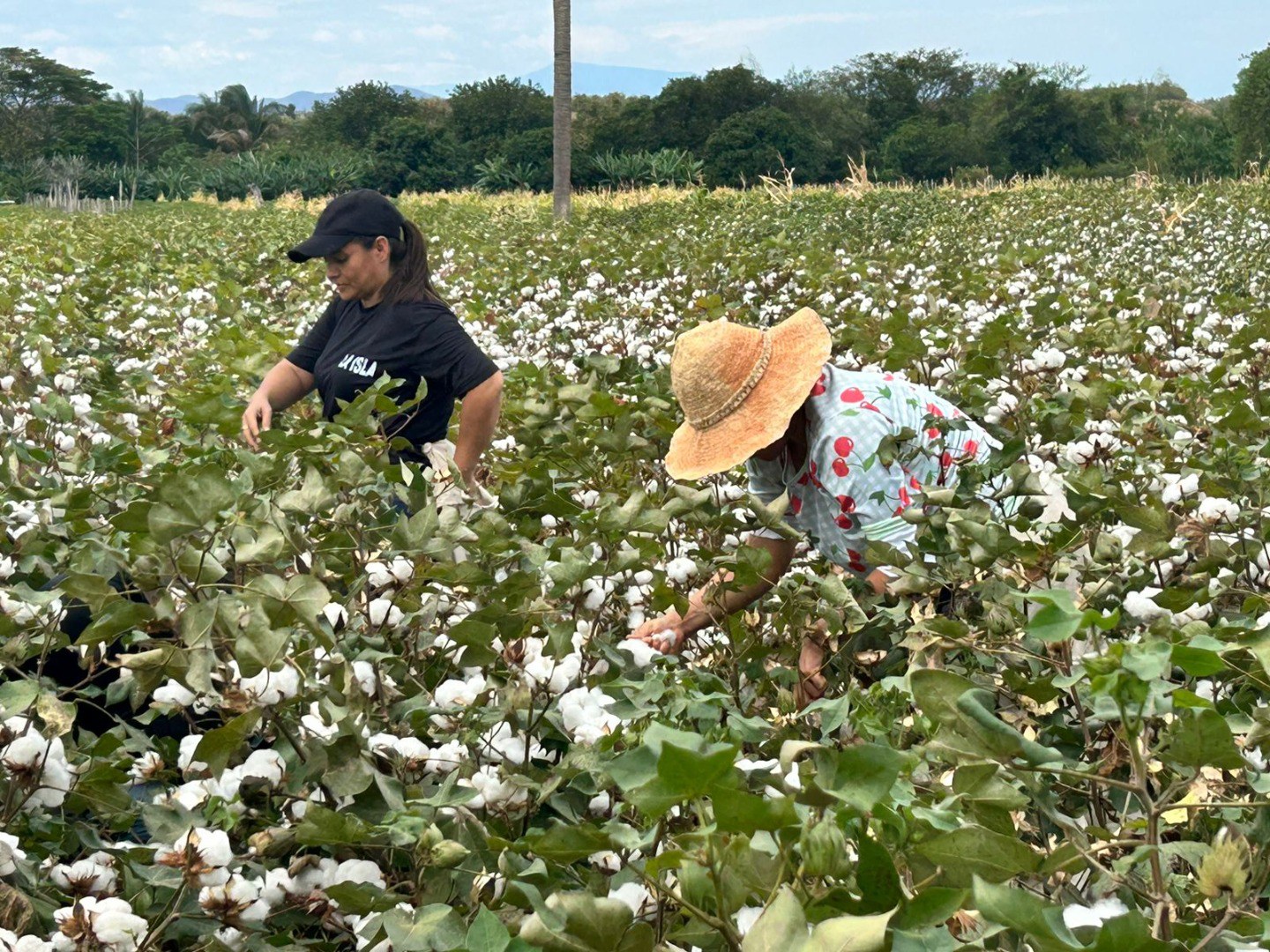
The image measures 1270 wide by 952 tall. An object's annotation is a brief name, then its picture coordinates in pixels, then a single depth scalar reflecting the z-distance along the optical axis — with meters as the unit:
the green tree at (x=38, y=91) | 75.31
